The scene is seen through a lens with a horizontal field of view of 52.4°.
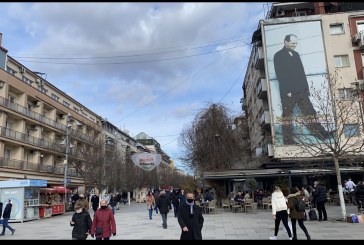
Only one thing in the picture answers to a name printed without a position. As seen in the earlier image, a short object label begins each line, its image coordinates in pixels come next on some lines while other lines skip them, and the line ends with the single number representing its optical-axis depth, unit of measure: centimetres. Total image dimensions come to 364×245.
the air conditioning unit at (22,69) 4600
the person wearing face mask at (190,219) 799
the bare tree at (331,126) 1811
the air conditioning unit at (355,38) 3578
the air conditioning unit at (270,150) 3634
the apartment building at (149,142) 13962
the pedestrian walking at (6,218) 1677
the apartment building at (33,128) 4000
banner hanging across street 3251
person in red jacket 923
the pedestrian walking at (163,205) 1745
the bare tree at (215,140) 3788
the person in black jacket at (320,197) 1714
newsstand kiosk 2475
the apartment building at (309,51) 3612
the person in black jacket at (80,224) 929
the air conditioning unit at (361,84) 3453
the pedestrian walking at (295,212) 1150
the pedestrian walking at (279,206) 1147
